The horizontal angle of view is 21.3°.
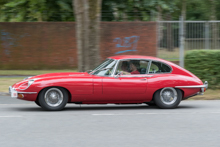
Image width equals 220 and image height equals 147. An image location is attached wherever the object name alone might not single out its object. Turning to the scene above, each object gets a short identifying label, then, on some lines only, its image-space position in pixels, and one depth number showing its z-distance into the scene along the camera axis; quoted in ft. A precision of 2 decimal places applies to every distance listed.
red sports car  44.36
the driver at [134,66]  47.47
